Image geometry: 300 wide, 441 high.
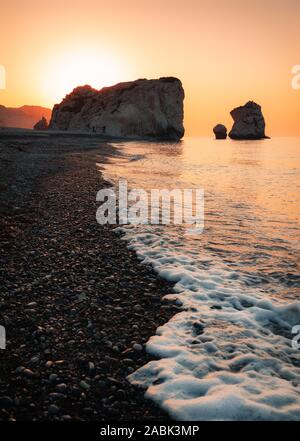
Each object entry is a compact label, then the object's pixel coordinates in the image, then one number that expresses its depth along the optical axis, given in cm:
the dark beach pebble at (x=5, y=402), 367
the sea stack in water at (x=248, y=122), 15120
